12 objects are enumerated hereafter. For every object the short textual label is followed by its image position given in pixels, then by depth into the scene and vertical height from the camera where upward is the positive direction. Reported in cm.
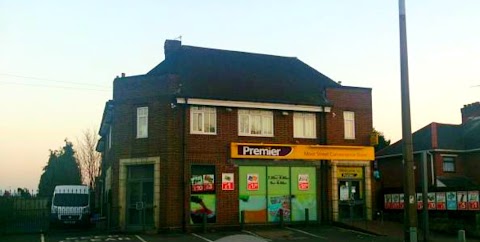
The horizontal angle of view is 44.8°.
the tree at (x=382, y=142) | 5488 +408
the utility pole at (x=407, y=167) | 1557 +46
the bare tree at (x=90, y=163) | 5988 +242
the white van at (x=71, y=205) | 3250 -106
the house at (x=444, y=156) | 3736 +190
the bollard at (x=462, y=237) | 1725 -156
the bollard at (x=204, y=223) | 2553 -163
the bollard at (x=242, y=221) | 2648 -161
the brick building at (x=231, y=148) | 2617 +175
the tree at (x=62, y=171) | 6425 +171
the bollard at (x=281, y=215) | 2726 -139
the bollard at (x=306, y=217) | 2761 -151
